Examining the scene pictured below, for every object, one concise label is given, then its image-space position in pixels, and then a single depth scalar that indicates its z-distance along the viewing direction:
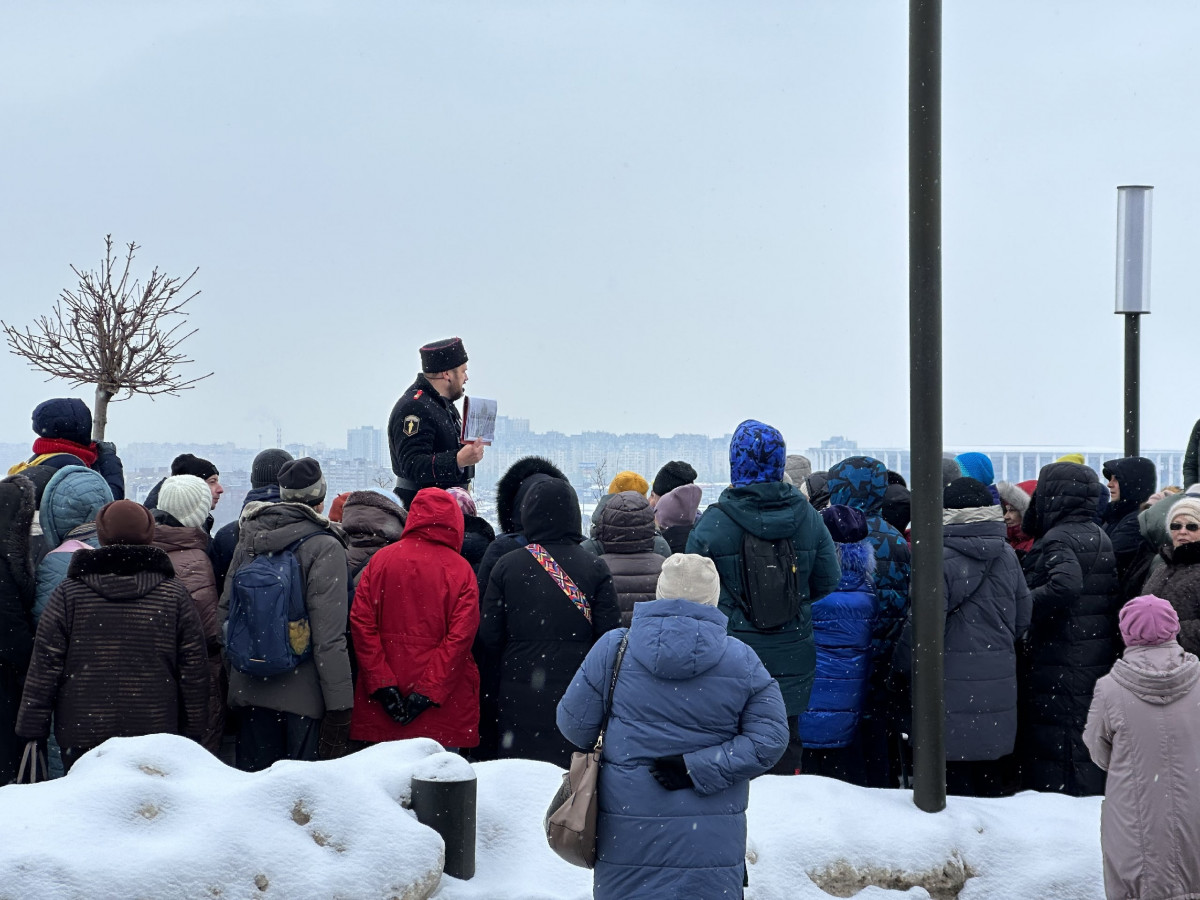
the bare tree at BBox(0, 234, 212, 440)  15.29
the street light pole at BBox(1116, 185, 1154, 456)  10.85
